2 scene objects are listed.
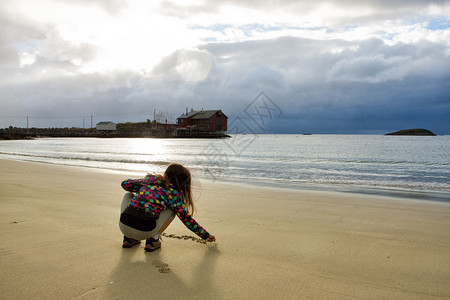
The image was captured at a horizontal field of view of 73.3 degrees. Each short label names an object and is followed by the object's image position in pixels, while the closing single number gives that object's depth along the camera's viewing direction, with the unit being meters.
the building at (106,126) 151.29
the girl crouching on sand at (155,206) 3.91
